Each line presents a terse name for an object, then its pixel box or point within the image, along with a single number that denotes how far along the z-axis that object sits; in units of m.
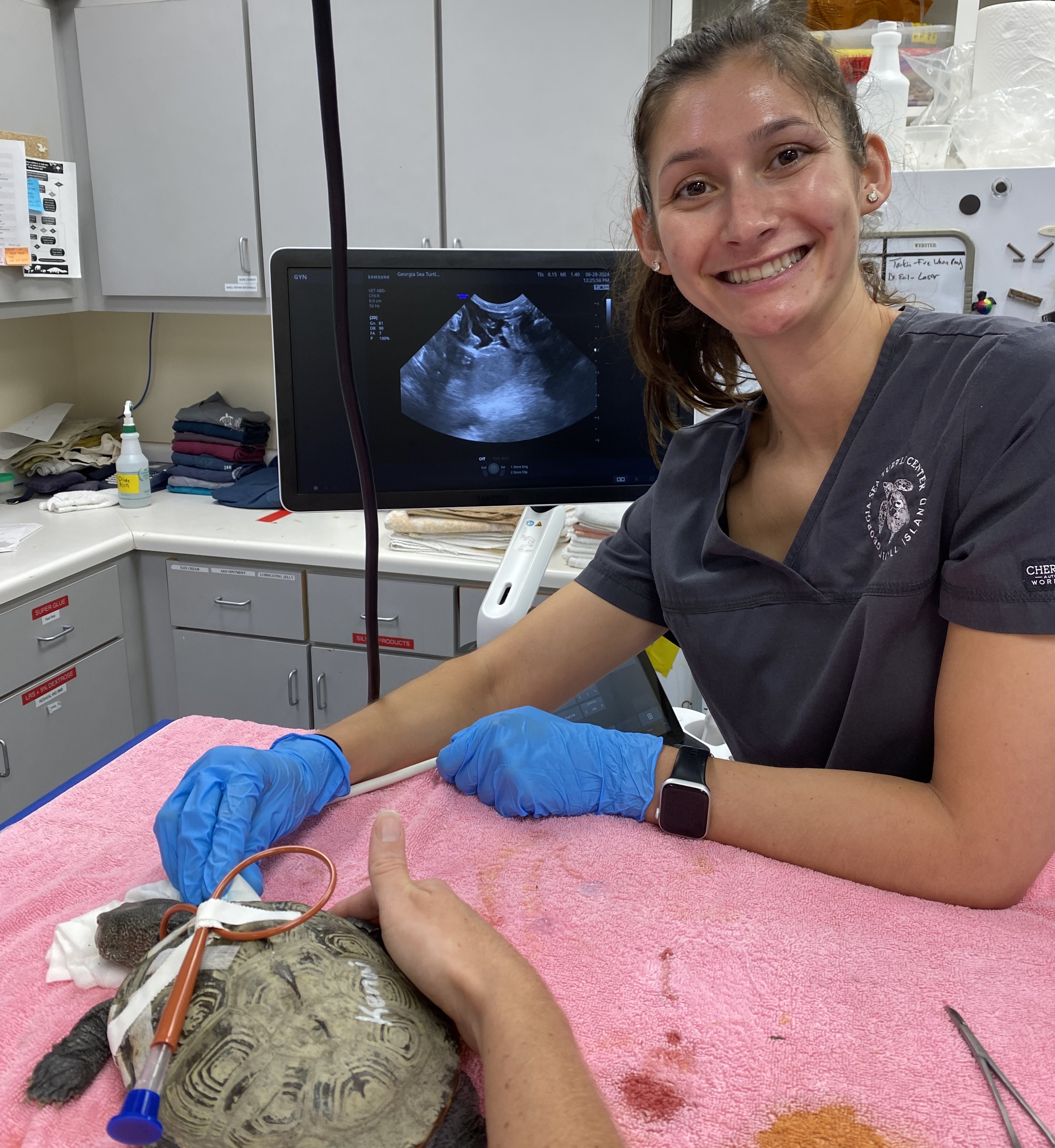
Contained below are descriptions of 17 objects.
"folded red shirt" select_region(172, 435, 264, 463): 2.95
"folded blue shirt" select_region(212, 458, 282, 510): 2.81
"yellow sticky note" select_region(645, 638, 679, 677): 1.65
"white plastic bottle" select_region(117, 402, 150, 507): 2.79
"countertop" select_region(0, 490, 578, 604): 2.27
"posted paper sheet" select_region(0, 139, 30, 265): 2.49
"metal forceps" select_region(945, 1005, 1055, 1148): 0.61
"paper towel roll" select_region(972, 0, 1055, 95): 1.62
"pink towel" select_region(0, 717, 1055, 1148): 0.63
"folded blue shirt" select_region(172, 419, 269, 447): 2.98
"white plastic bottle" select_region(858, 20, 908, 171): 1.64
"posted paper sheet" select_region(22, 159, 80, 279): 2.60
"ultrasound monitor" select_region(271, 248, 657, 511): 1.31
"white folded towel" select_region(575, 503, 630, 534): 2.11
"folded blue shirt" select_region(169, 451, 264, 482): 2.94
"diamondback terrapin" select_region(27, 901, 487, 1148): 0.60
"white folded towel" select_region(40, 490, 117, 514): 2.73
